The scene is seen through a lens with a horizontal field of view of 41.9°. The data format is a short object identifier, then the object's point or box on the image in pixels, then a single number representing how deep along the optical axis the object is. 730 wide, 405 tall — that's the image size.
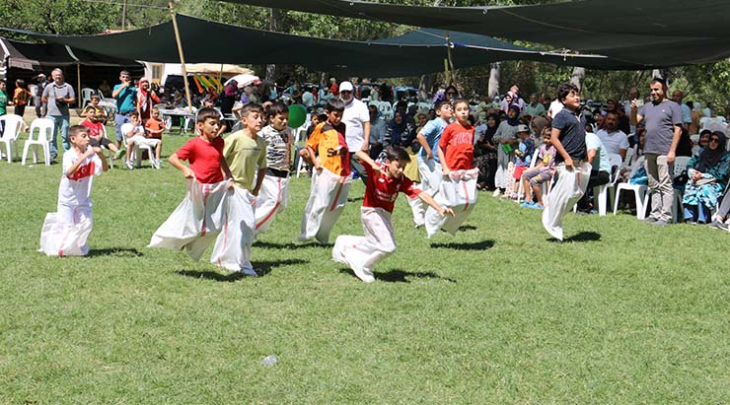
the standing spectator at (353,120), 13.41
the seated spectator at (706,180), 13.48
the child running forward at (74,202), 9.36
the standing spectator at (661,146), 12.91
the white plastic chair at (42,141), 18.97
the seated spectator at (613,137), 15.35
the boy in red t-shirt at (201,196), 8.59
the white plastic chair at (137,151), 19.17
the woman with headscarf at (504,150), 16.52
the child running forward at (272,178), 10.48
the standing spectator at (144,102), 19.80
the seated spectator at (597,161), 11.75
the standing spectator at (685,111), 16.47
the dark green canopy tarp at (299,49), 22.16
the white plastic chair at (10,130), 19.59
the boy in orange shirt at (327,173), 10.49
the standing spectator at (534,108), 23.23
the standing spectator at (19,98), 27.56
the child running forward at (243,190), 8.92
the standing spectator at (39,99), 26.15
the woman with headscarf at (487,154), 17.17
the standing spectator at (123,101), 20.61
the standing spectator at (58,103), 19.09
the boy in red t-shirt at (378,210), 8.62
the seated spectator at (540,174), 13.59
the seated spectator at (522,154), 16.03
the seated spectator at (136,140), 19.02
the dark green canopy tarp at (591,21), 11.92
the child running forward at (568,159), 11.20
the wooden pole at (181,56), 16.98
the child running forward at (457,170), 11.09
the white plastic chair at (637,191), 14.29
